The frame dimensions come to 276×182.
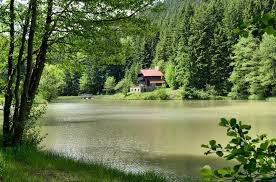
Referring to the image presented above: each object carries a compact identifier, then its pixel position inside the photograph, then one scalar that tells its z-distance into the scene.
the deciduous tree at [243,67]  72.50
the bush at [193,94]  77.61
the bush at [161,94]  83.81
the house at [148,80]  105.69
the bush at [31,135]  12.99
